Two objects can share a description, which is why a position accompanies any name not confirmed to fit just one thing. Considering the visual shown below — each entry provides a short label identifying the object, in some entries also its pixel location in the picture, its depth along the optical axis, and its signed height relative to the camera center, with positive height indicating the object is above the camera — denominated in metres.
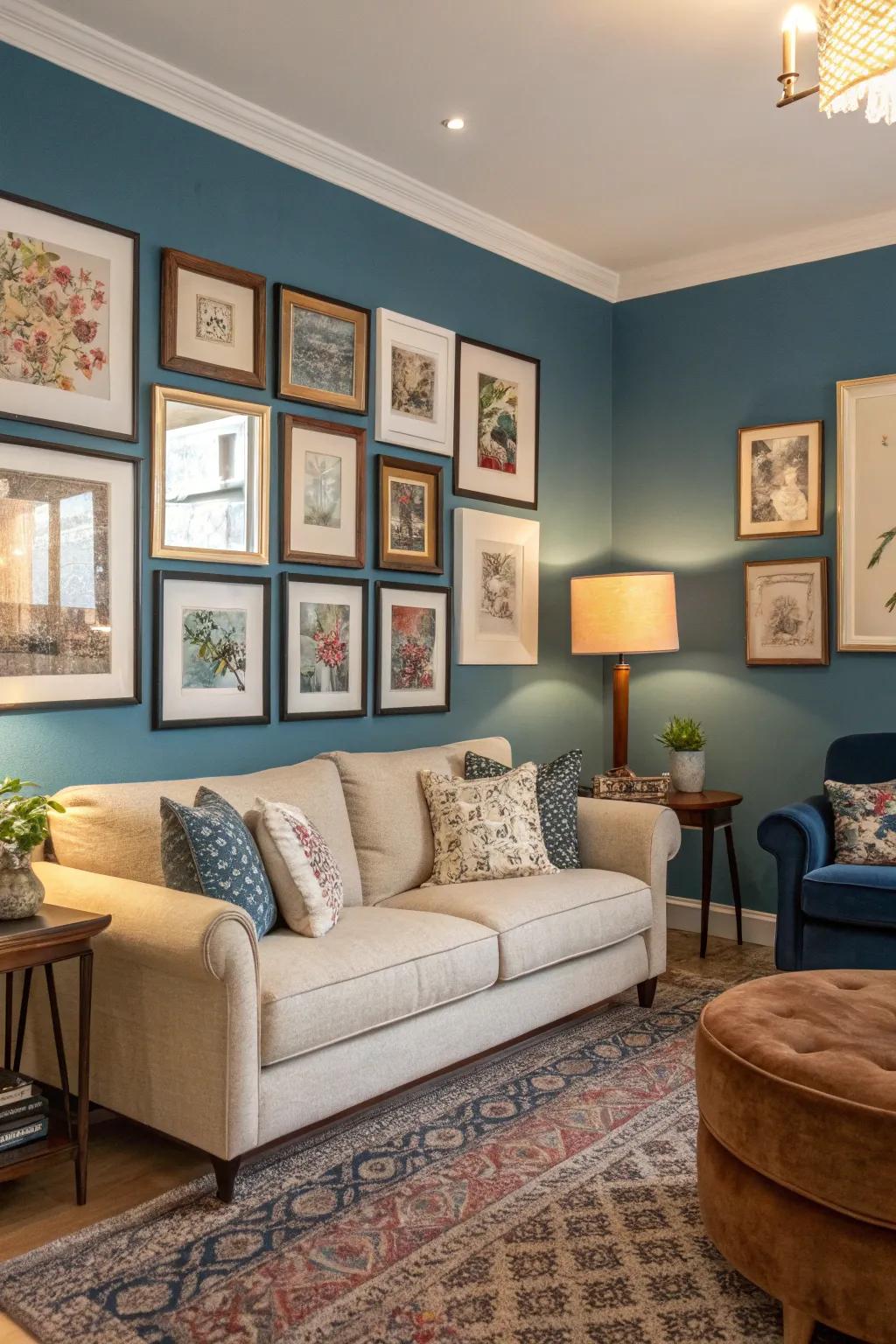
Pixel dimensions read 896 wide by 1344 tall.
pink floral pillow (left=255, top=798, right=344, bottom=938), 2.88 -0.53
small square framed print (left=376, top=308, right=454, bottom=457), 4.11 +1.10
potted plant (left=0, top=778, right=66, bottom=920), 2.45 -0.40
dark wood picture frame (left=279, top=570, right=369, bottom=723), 3.76 +0.13
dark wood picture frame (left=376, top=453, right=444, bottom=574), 4.12 +0.59
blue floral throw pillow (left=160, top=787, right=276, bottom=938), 2.66 -0.46
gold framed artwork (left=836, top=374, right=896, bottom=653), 4.43 +0.63
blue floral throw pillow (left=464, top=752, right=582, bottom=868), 3.79 -0.45
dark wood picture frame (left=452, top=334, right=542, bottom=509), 4.44 +1.09
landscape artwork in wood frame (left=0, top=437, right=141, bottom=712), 3.00 +0.26
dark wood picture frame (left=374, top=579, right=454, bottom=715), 4.12 +0.14
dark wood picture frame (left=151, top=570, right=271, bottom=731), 3.37 +0.11
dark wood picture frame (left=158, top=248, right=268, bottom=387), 3.36 +1.11
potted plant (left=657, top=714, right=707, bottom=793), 4.66 -0.36
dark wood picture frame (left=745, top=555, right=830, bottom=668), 4.59 +0.27
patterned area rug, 1.99 -1.16
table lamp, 4.52 +0.23
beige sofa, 2.39 -0.72
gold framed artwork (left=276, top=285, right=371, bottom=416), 3.74 +1.11
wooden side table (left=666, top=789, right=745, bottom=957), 4.37 -0.58
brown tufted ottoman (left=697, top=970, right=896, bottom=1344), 1.78 -0.83
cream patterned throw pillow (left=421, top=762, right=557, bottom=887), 3.57 -0.52
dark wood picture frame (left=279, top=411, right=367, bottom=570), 3.74 +0.64
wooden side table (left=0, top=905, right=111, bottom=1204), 2.33 -0.62
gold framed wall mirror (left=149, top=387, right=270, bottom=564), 3.38 +0.61
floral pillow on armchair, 3.84 -0.53
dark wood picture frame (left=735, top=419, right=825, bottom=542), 4.62 +0.73
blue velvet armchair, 3.59 -0.75
